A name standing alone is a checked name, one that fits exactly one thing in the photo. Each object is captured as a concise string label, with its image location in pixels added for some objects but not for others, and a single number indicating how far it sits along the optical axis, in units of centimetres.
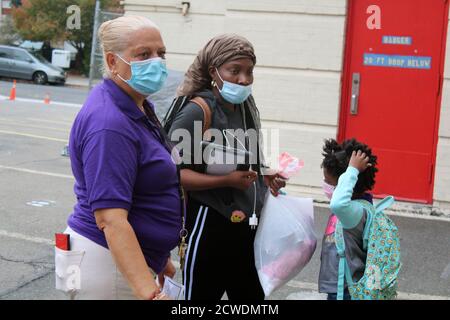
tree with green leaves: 3875
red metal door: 755
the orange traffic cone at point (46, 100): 2177
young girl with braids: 338
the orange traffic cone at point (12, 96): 2142
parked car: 3109
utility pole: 989
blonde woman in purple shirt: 229
